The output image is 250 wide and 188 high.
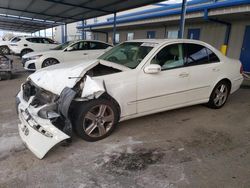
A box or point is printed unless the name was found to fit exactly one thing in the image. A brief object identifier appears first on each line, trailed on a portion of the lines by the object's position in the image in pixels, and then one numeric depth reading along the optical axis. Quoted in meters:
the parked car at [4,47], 17.92
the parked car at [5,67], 7.90
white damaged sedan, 2.95
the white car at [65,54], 8.48
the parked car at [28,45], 14.27
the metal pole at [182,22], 7.38
